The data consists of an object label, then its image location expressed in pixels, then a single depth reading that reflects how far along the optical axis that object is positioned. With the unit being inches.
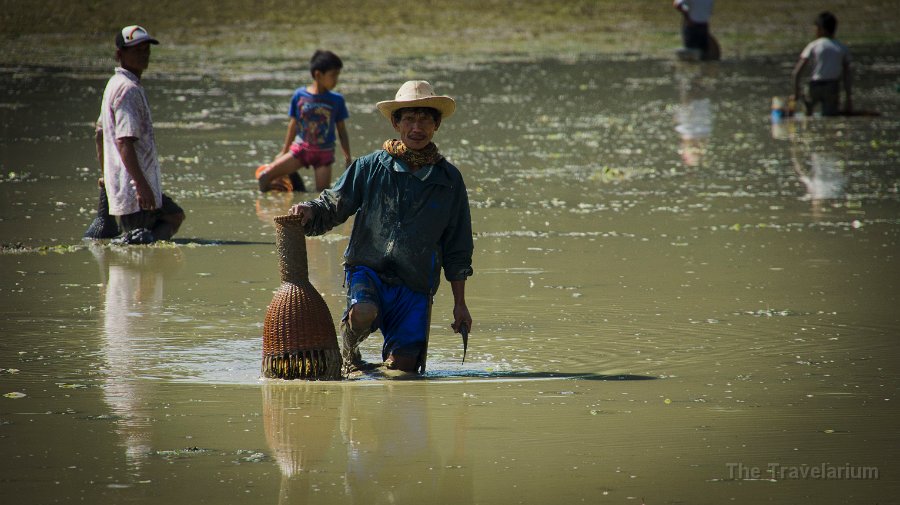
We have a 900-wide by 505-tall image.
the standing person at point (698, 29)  2169.0
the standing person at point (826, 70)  1443.2
